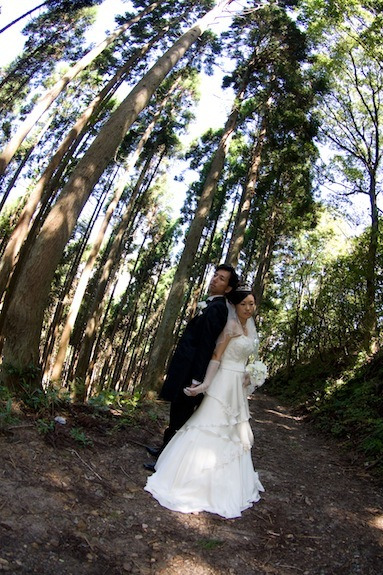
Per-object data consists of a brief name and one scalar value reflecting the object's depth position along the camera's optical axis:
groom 3.77
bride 3.43
